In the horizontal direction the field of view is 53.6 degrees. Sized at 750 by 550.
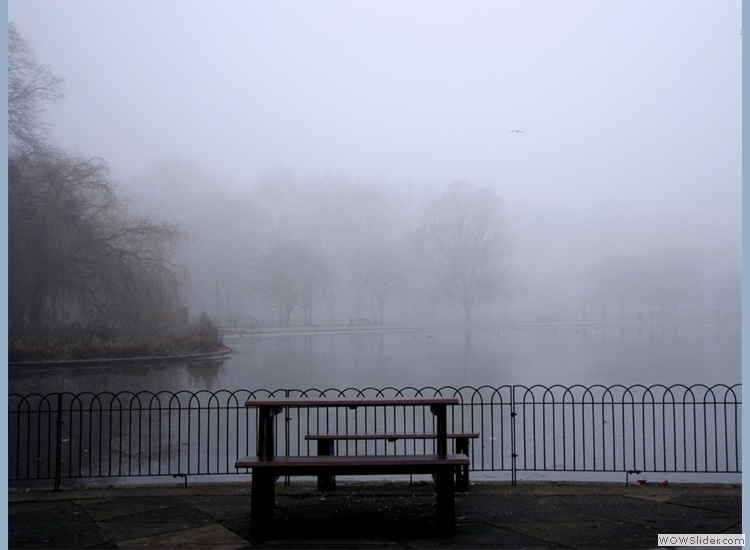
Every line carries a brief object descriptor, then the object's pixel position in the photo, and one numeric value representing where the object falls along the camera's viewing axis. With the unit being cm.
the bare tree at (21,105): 4003
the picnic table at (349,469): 595
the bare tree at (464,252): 8619
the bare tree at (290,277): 6956
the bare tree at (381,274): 8131
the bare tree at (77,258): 3709
